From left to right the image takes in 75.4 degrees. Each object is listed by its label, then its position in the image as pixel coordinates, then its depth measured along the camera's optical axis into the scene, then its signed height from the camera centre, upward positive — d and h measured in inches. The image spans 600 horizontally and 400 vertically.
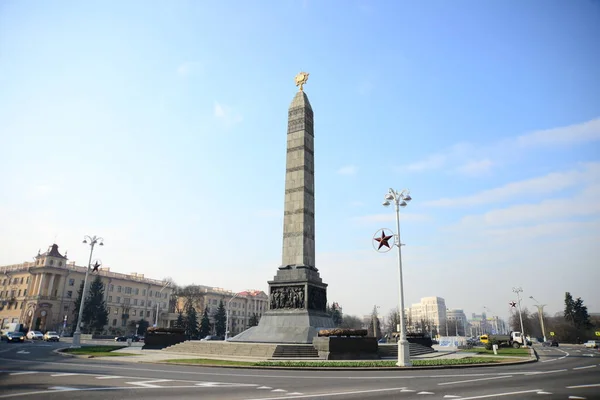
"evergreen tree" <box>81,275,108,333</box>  2829.7 +38.0
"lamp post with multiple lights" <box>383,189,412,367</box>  732.0 +50.5
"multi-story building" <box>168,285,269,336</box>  4076.0 +156.6
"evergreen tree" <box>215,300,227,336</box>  3538.4 -32.7
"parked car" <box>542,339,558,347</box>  2316.7 -124.7
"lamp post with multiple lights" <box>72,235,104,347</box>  1239.5 +229.8
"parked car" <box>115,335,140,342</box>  2172.1 -121.0
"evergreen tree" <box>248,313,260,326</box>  3223.9 -18.1
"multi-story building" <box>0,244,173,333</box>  2947.8 +170.5
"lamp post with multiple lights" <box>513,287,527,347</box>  1999.9 +102.4
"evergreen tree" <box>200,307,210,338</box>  3152.1 -62.7
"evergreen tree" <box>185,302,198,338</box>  3047.2 -47.0
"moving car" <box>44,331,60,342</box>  1881.2 -100.3
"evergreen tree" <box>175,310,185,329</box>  3083.2 -33.1
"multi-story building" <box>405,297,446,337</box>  4305.1 -66.6
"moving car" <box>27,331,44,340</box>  2082.2 -104.8
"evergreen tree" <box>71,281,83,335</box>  2829.7 +57.3
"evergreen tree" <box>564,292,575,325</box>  3289.1 +125.2
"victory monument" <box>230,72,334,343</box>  1077.8 +159.9
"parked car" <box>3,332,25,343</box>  1620.2 -87.1
